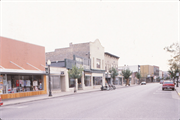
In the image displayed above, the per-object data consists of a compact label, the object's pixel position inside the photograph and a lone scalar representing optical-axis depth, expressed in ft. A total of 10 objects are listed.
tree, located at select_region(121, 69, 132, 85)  172.14
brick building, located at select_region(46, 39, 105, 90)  111.65
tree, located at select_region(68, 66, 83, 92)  82.30
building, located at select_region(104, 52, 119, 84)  154.10
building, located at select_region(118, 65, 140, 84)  256.11
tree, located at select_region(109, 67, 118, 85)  140.96
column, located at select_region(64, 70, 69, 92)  90.22
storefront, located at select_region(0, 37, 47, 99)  56.29
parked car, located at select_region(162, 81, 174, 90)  84.10
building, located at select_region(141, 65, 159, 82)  332.37
